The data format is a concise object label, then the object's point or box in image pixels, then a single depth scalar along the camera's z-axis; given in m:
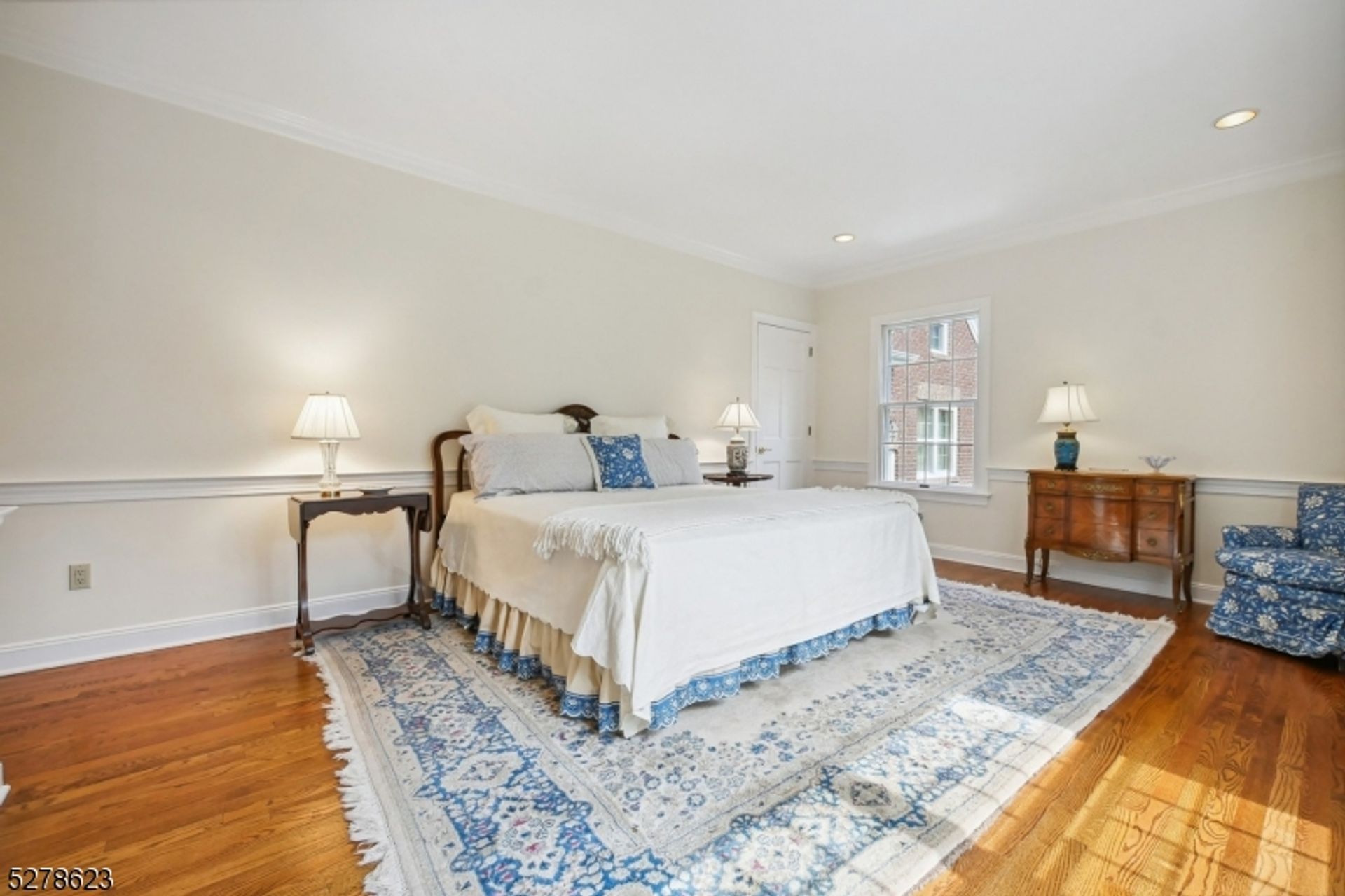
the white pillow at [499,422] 3.47
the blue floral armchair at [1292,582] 2.66
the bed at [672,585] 1.96
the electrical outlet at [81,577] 2.54
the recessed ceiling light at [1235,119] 2.82
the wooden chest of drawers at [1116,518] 3.49
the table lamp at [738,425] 4.63
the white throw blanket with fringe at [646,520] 1.99
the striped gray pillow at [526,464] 3.10
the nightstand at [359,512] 2.67
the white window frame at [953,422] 4.66
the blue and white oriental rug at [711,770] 1.38
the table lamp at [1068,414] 3.98
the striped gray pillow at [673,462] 3.66
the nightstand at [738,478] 4.57
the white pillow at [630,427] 3.98
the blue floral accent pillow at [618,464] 3.37
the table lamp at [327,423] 2.76
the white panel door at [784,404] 5.46
